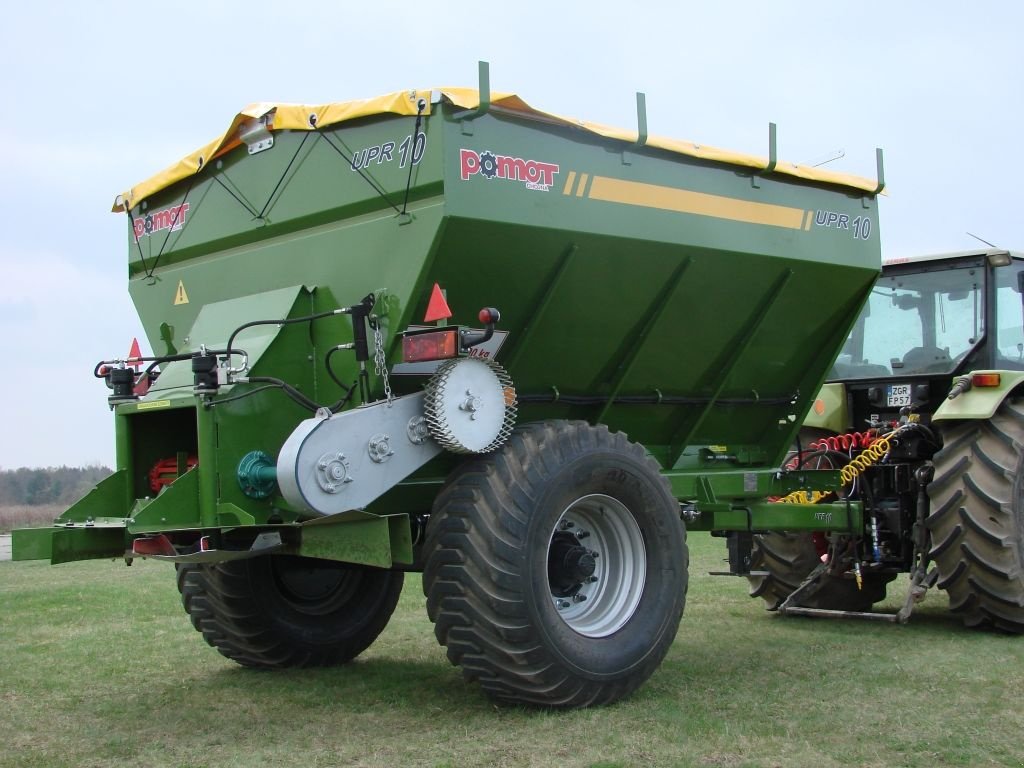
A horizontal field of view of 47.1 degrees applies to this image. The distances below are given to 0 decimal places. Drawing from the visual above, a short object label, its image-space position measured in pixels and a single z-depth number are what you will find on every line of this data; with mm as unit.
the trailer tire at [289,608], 6359
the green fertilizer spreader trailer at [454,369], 5105
